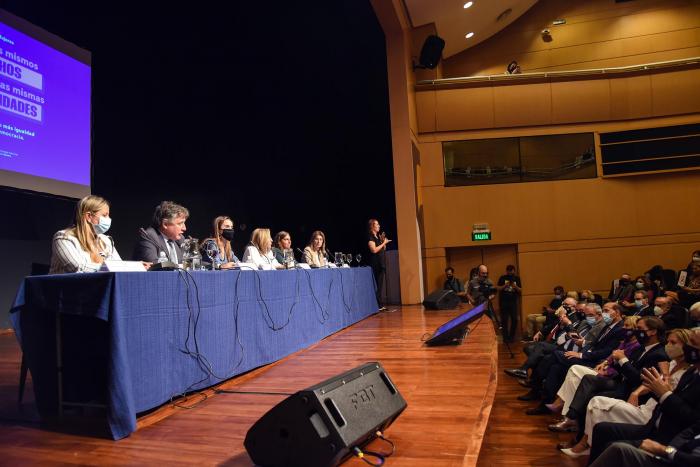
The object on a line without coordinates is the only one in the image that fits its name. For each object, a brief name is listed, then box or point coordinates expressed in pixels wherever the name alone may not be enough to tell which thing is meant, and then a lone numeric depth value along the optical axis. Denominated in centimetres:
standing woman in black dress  647
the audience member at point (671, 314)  406
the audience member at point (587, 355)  385
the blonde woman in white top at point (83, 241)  254
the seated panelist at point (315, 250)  527
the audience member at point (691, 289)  551
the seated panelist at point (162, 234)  311
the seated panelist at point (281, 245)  500
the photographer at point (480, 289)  670
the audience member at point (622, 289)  717
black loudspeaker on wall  817
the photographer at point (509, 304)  844
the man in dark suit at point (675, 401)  221
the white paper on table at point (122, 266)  229
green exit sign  922
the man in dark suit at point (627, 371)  300
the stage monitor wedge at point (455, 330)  345
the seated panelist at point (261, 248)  432
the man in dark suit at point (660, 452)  201
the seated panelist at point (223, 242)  335
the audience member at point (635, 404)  263
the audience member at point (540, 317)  813
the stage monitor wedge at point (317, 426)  140
